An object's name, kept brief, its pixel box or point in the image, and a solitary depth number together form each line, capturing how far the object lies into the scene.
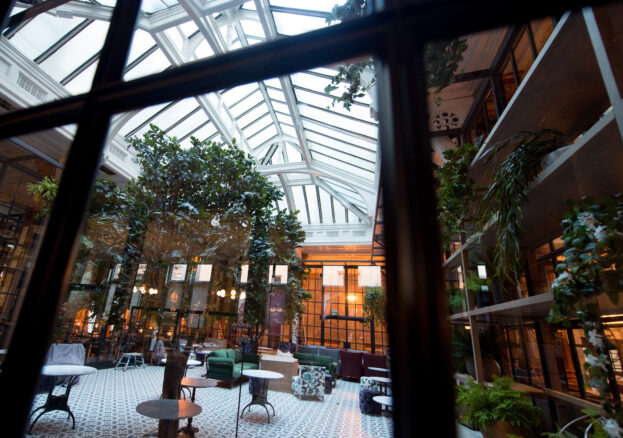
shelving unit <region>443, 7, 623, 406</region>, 0.96
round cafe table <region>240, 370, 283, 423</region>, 2.61
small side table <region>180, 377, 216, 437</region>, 2.36
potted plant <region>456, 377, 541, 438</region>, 1.30
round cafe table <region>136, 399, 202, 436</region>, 2.15
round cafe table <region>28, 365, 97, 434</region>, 2.24
